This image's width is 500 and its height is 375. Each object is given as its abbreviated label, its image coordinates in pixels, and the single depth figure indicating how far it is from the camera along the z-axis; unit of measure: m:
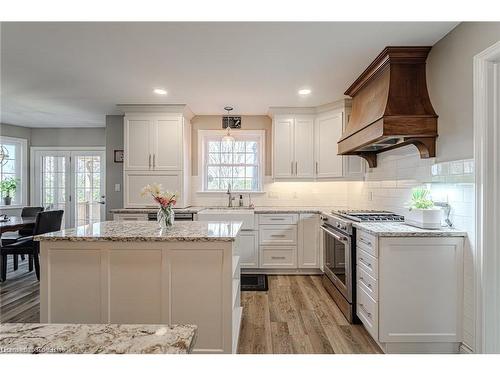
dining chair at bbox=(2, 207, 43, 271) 3.84
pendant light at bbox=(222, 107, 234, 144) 4.12
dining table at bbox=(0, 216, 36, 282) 3.49
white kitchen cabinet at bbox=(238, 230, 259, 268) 4.02
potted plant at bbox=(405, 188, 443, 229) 2.21
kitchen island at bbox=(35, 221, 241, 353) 1.93
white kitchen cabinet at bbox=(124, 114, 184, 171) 4.13
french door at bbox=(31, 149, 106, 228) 5.94
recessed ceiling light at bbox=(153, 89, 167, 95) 3.51
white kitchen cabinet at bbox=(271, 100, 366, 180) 4.17
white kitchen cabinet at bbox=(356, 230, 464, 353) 2.08
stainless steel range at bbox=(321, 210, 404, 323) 2.67
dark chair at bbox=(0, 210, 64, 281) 3.68
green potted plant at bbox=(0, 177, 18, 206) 5.41
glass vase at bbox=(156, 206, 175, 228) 2.37
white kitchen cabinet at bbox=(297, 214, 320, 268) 4.03
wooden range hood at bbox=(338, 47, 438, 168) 2.38
